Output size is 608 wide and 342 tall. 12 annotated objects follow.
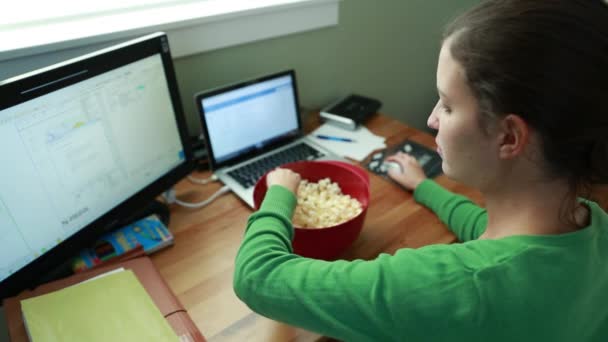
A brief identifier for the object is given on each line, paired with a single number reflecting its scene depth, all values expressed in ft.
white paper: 3.96
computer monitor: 2.23
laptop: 3.49
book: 2.72
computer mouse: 3.60
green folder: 2.11
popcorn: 2.83
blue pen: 4.15
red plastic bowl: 2.56
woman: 1.68
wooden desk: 2.37
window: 2.94
